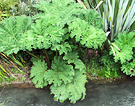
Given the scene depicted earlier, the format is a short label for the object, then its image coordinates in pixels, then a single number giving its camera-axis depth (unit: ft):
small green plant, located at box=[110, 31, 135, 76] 9.22
